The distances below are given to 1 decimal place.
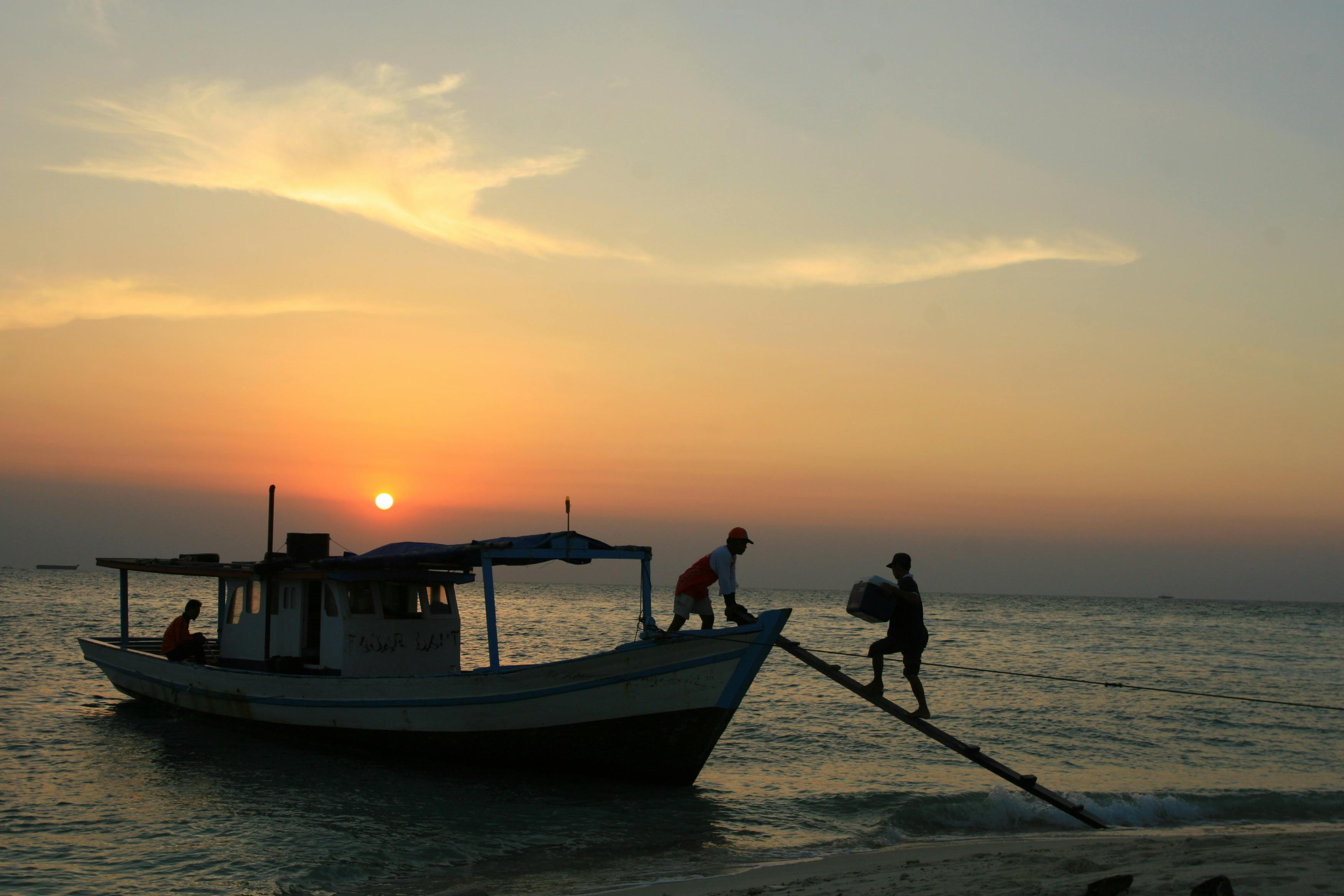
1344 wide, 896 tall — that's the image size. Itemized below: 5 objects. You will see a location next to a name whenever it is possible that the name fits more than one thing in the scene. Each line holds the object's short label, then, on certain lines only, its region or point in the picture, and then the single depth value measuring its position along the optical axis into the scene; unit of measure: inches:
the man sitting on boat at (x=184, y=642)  735.7
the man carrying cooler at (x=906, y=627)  444.5
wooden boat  513.0
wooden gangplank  450.6
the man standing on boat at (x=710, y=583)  481.1
